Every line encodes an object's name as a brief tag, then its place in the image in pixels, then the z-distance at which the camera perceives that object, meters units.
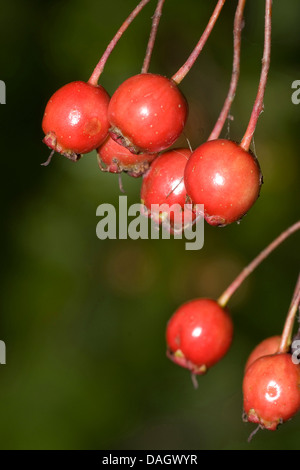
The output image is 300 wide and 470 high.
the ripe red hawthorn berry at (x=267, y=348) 0.30
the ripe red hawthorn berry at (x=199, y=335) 0.31
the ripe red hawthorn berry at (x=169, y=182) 0.29
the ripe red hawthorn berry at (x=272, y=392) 0.29
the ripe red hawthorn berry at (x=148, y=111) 0.28
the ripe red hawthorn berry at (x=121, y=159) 0.29
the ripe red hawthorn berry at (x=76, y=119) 0.29
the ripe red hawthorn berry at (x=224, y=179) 0.28
